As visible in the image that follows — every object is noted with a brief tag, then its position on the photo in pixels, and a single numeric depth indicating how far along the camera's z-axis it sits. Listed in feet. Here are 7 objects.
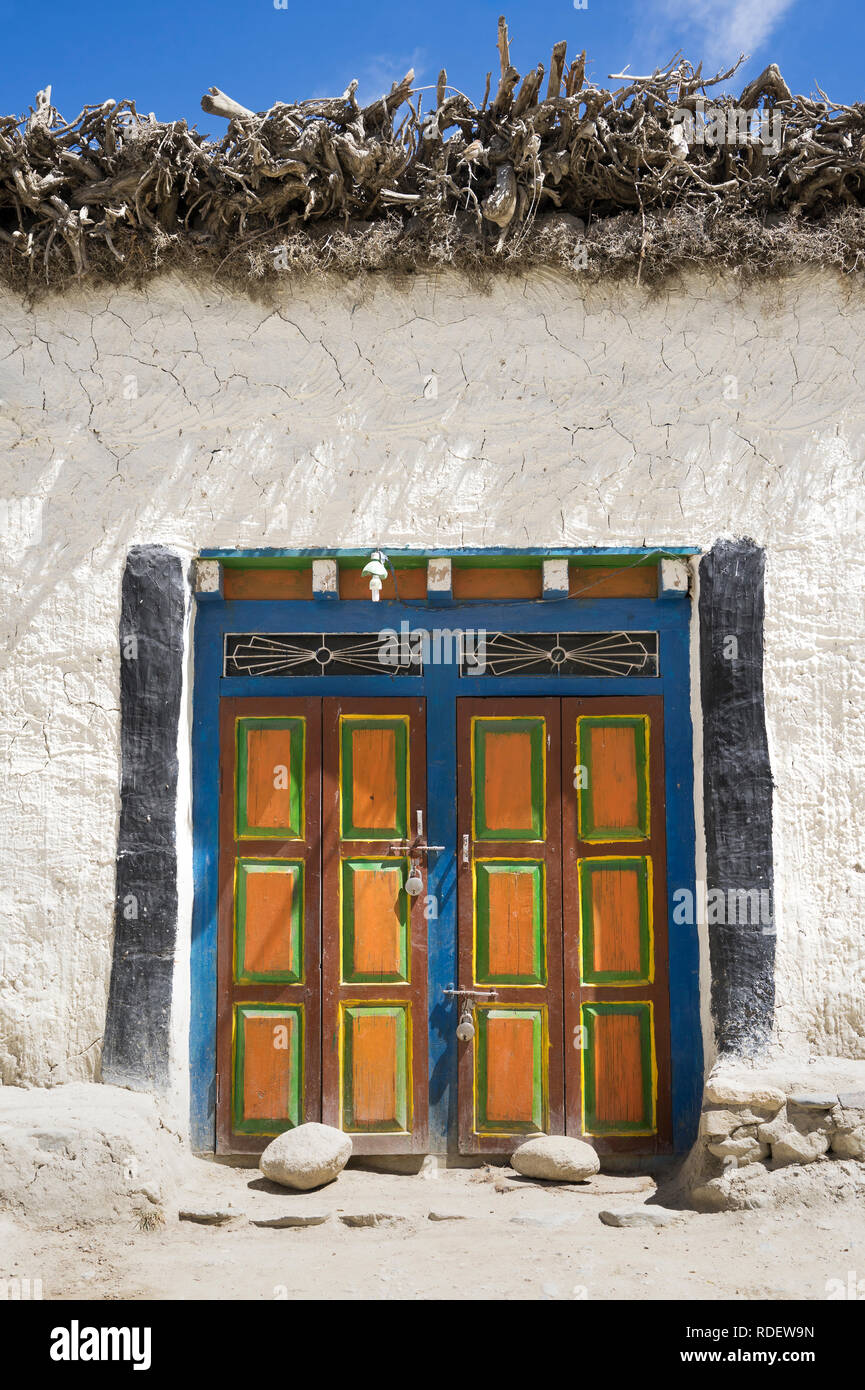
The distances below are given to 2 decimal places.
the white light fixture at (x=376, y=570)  15.80
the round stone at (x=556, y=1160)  15.43
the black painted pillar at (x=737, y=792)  15.58
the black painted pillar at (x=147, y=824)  15.65
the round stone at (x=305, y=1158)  15.08
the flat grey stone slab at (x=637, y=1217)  14.08
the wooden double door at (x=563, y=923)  16.29
